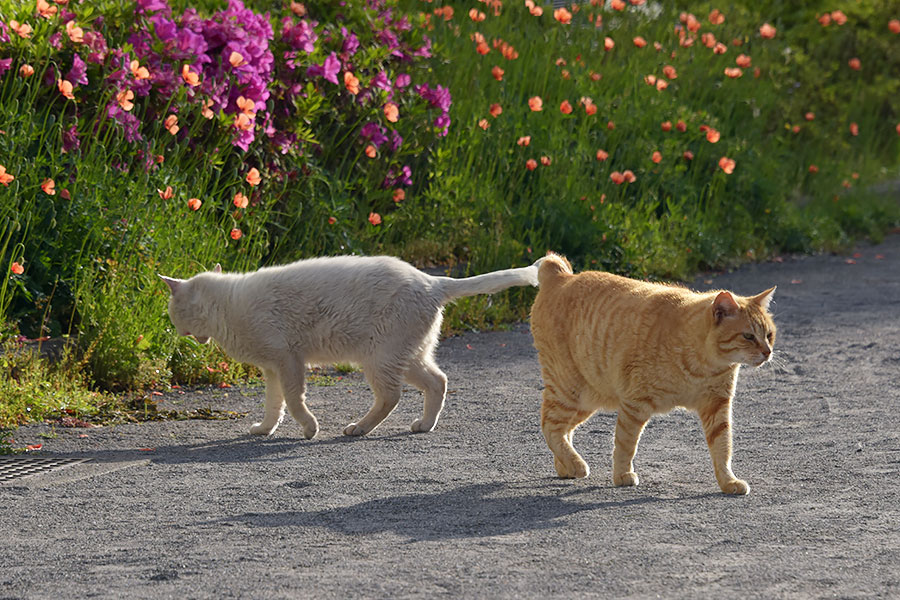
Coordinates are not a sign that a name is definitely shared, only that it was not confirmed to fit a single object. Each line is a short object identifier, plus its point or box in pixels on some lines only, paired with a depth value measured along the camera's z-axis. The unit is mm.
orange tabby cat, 10453
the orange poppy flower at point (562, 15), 25187
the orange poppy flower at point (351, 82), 18937
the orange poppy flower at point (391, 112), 19519
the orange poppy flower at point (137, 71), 15859
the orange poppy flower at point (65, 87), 15012
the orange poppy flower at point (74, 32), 15734
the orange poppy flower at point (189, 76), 16550
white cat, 13125
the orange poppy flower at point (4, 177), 14187
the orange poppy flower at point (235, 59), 17250
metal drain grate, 11375
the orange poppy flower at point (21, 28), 15422
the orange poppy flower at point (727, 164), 23219
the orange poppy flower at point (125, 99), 15797
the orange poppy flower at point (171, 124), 16266
